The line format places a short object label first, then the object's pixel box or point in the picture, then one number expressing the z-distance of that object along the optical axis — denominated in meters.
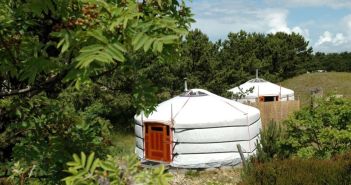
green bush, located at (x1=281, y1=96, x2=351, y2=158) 11.10
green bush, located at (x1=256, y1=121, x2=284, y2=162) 13.77
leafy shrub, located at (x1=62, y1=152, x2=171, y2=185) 1.49
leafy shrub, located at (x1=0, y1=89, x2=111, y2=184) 3.07
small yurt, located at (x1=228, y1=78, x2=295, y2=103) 29.98
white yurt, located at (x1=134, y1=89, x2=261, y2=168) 16.12
